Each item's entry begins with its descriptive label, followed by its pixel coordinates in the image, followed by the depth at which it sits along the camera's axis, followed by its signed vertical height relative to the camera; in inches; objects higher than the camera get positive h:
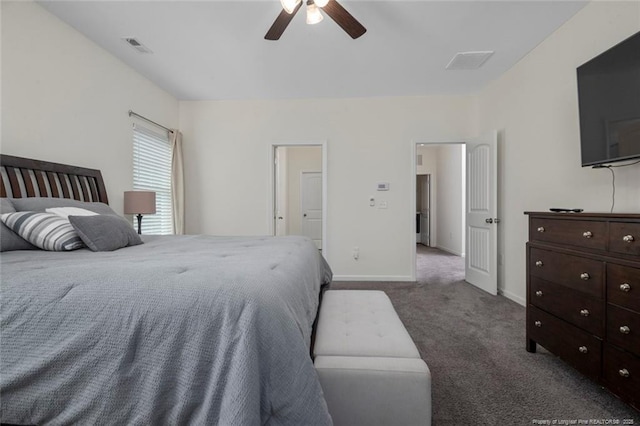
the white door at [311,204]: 283.1 +7.9
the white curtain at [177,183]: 160.9 +17.3
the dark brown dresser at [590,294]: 52.6 -18.6
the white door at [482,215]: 135.4 -2.1
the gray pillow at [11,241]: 60.0 -6.1
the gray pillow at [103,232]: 63.4 -4.6
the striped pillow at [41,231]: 61.9 -4.0
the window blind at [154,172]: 137.6 +21.6
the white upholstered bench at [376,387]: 43.9 -27.6
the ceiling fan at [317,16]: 75.3 +56.8
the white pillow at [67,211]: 71.1 +0.6
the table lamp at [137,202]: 120.2 +4.6
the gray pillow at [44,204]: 71.6 +2.5
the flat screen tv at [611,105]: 62.6 +26.0
